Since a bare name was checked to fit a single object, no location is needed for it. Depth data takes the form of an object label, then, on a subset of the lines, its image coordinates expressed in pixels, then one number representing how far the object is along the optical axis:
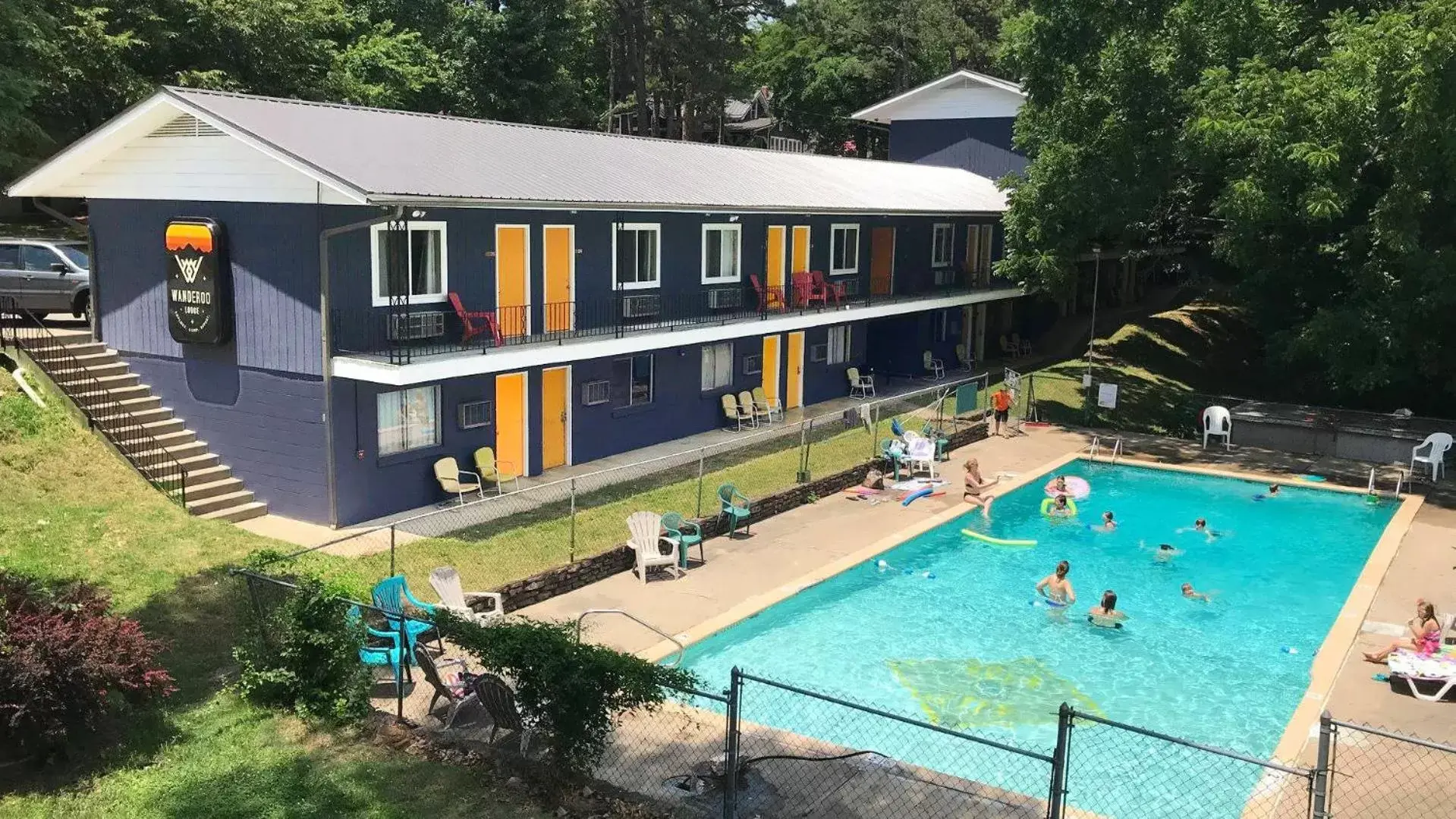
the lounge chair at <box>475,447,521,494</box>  21.28
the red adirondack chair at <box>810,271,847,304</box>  31.17
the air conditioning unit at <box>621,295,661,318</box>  25.05
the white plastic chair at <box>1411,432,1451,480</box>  26.43
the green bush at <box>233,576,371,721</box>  11.14
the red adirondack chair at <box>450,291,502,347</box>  20.75
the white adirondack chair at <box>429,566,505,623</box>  14.44
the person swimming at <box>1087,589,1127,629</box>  17.73
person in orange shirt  30.39
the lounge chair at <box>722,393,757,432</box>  28.47
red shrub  9.66
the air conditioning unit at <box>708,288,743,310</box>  27.89
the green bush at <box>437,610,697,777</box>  9.81
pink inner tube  24.33
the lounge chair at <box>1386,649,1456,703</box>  14.02
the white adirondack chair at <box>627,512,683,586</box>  17.73
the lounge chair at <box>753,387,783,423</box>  29.39
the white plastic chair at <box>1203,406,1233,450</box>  30.12
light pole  32.56
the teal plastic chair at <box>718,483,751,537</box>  20.20
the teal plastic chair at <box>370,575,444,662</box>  12.30
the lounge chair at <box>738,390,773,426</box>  29.05
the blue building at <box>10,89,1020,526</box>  18.78
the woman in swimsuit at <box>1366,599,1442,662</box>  14.93
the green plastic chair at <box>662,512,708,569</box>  18.33
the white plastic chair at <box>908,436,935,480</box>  25.25
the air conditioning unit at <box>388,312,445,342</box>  19.39
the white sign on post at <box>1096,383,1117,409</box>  31.03
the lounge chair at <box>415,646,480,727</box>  11.20
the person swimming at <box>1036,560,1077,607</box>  18.45
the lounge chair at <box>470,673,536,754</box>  10.38
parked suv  23.56
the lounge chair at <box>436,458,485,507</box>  20.48
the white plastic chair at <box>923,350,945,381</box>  37.00
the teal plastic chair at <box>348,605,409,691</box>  11.98
